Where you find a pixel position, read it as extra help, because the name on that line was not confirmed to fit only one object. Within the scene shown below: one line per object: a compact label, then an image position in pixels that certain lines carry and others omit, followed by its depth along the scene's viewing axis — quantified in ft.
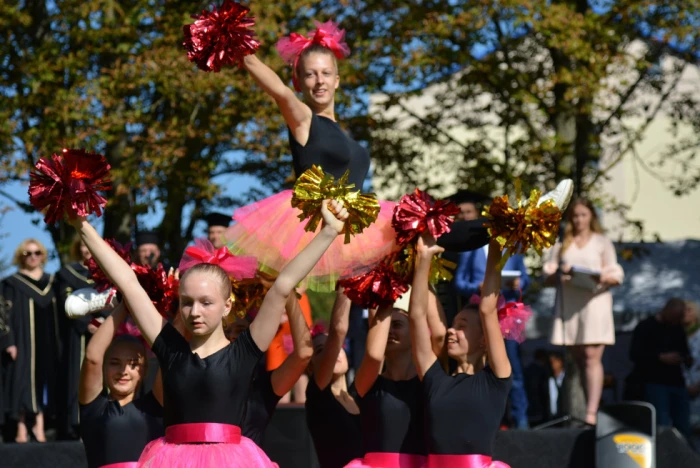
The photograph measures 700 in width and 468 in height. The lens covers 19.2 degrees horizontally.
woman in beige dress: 46.96
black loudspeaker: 38.62
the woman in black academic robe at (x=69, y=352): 49.11
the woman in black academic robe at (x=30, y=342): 49.21
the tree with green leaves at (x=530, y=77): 65.32
